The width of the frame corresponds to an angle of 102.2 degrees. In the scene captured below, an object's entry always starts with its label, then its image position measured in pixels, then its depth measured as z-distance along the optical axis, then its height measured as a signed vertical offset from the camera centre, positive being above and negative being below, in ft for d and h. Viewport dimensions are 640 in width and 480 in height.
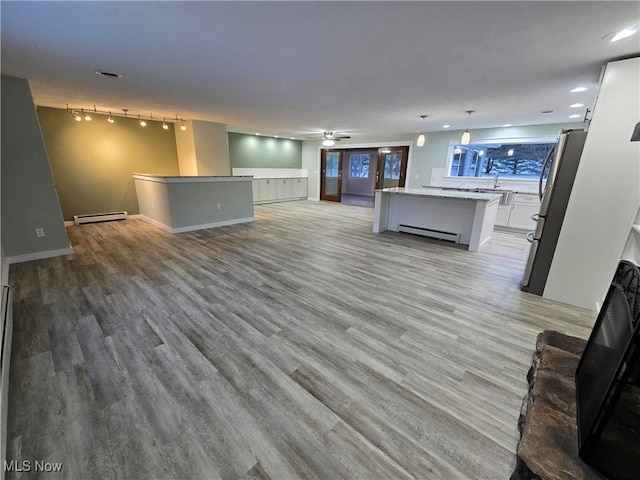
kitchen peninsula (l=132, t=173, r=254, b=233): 16.67 -2.31
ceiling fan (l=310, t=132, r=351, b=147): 24.15 +3.18
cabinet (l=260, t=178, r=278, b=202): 28.84 -2.24
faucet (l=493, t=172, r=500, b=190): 20.59 -0.50
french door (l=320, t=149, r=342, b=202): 32.01 -0.58
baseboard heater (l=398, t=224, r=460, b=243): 16.06 -3.80
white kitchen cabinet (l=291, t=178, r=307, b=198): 32.52 -2.19
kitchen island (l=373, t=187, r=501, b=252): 14.35 -2.50
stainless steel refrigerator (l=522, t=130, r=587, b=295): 8.56 -1.04
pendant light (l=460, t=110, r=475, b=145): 15.47 +2.09
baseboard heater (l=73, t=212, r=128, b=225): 18.33 -3.78
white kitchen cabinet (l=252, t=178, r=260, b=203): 27.84 -2.19
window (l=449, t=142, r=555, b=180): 19.84 +1.24
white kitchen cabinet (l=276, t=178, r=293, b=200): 30.52 -2.29
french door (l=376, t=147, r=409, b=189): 26.40 +0.53
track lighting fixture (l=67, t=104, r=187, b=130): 16.52 +3.33
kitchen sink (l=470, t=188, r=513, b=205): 18.70 -1.48
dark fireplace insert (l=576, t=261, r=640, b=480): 3.15 -2.83
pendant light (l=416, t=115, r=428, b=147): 16.11 +2.17
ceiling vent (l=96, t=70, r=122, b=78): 9.53 +3.30
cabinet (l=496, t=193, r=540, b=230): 18.44 -2.59
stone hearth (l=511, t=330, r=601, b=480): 3.42 -3.70
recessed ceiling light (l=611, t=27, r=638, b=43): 5.97 +3.33
